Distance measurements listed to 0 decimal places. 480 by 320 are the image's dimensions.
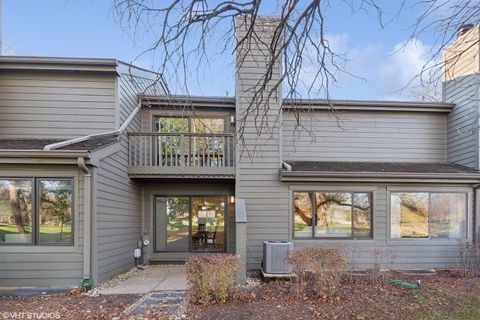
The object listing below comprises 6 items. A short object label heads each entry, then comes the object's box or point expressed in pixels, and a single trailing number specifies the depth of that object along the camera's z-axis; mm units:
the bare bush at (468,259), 8016
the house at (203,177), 6797
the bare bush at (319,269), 5998
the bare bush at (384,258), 8473
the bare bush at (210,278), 5621
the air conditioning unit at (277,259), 7328
